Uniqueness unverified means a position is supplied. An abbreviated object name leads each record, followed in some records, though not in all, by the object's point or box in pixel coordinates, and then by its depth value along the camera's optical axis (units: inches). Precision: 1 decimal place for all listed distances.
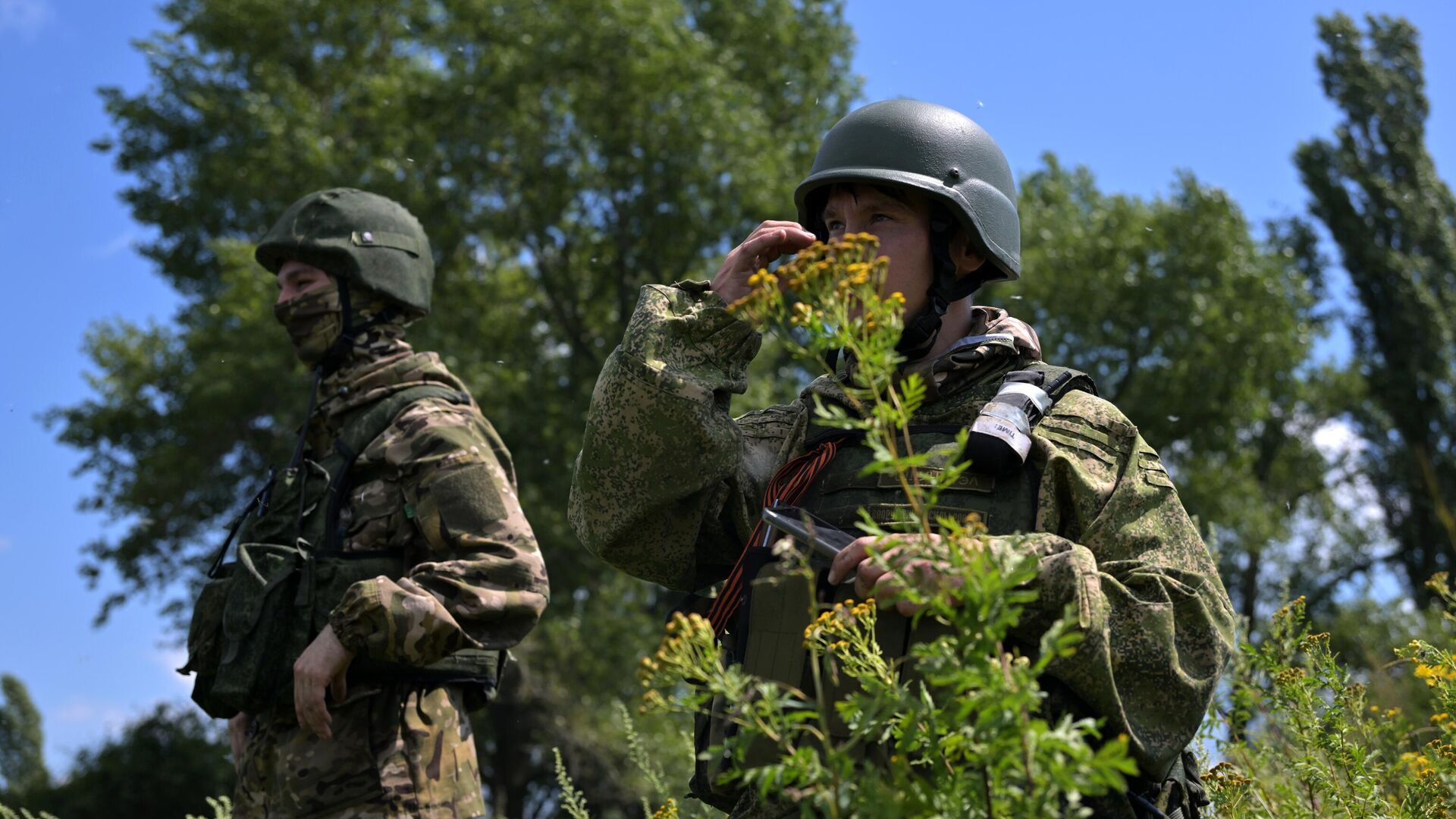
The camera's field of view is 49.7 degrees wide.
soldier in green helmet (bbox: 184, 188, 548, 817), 167.6
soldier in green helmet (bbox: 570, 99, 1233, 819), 111.3
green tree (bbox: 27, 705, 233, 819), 1042.7
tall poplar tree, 1300.4
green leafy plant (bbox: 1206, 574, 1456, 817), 134.7
